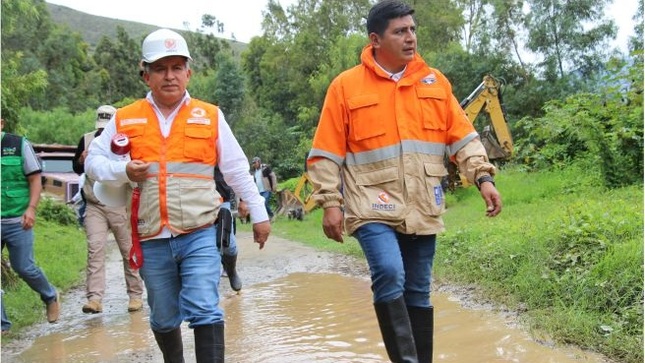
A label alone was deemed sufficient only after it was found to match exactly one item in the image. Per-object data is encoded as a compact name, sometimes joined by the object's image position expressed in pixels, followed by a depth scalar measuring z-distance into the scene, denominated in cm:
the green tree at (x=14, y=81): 1196
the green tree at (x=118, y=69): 5620
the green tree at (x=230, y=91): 3903
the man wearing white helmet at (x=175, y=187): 336
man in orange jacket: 342
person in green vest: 528
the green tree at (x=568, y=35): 2367
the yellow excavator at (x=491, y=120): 1634
